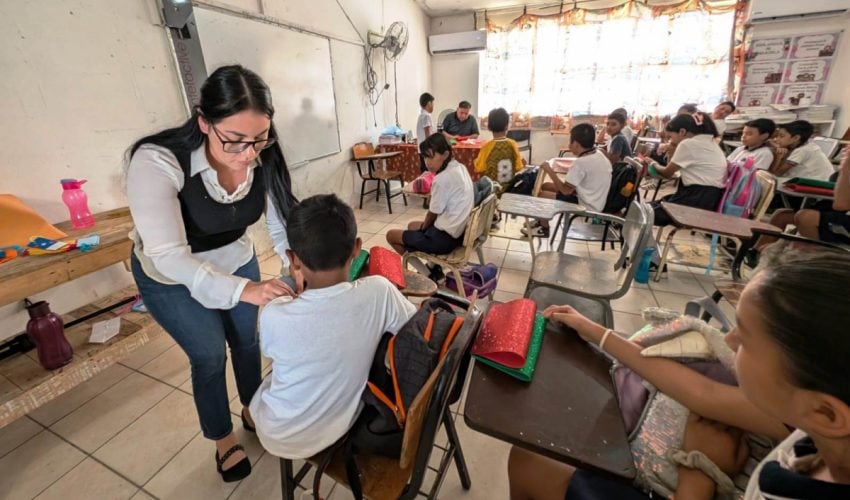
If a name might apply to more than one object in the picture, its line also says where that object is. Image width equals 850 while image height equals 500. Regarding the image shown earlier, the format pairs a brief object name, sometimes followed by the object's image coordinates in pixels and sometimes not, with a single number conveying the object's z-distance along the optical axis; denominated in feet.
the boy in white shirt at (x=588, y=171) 8.99
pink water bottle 5.79
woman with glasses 3.01
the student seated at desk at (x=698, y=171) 9.32
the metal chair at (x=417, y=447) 2.20
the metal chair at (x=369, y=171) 14.95
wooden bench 4.43
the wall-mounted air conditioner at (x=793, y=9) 15.14
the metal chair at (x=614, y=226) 7.77
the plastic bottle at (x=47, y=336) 4.73
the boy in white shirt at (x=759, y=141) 9.73
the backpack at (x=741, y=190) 8.41
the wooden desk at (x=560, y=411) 2.16
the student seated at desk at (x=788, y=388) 1.44
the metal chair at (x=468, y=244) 6.89
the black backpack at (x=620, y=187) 9.20
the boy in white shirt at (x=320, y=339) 2.69
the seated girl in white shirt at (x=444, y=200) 7.17
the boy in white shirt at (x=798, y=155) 10.28
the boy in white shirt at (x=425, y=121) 16.71
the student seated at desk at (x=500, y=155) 11.34
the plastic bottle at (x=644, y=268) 8.85
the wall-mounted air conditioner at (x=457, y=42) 20.79
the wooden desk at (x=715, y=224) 6.41
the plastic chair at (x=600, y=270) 5.18
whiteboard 8.84
